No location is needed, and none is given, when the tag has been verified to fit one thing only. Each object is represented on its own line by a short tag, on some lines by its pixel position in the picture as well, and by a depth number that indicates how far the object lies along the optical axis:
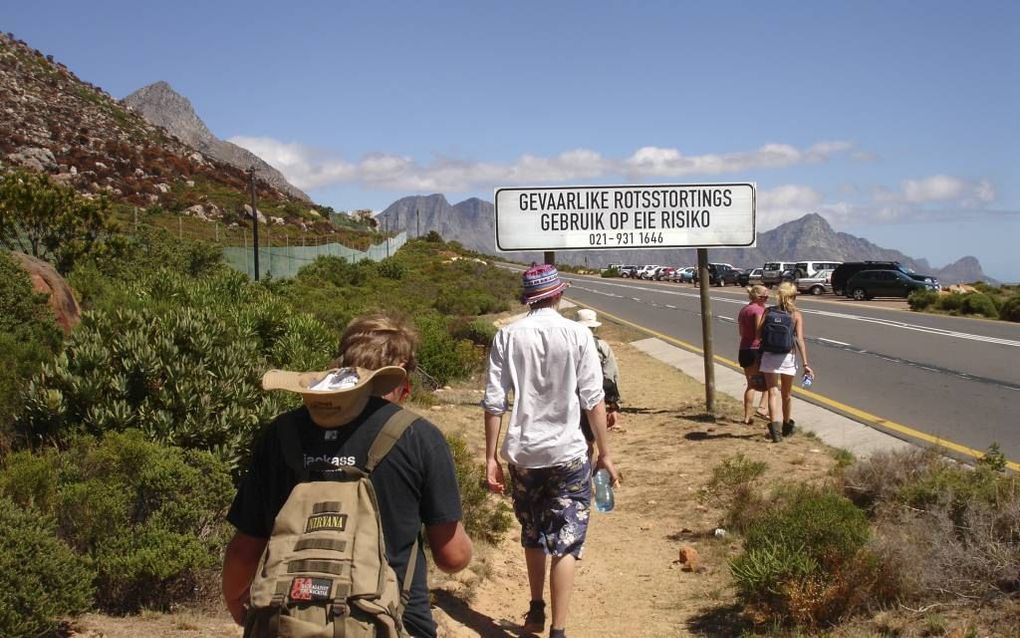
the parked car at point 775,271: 54.71
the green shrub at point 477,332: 16.45
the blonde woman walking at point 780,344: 9.13
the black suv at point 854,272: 42.97
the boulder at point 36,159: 51.09
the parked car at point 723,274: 59.50
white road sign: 11.34
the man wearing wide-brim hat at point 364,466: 2.49
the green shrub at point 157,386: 5.85
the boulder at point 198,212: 55.97
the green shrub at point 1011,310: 28.80
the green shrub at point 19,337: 6.08
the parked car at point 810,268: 50.00
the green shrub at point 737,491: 6.83
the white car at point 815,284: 48.25
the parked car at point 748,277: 59.47
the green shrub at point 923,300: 34.16
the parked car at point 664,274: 78.56
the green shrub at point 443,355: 13.66
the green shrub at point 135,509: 4.45
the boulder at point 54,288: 9.15
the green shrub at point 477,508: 6.52
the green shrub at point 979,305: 30.55
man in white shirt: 4.54
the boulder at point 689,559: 6.27
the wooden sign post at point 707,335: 11.55
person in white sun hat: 6.87
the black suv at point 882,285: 41.22
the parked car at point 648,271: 85.28
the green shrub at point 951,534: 4.55
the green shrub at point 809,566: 4.70
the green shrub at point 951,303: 32.53
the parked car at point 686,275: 70.80
